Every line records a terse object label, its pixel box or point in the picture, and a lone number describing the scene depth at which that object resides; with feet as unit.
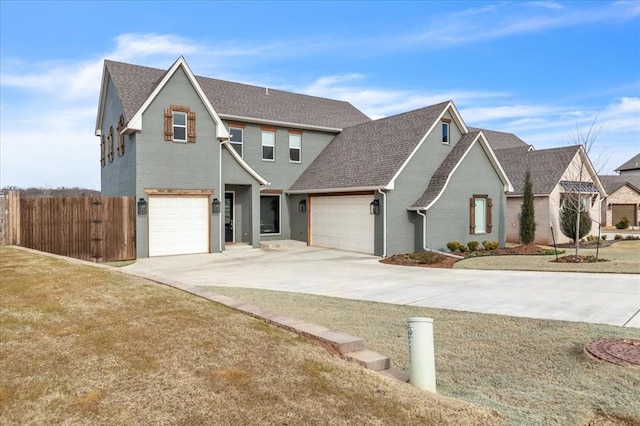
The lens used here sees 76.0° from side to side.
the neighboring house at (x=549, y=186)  80.02
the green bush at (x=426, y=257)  50.70
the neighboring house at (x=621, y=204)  125.49
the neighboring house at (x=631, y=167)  209.73
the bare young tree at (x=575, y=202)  76.79
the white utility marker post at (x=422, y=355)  13.66
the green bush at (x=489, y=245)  64.61
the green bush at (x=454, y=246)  61.11
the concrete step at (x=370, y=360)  14.66
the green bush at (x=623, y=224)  118.32
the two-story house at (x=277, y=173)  56.54
